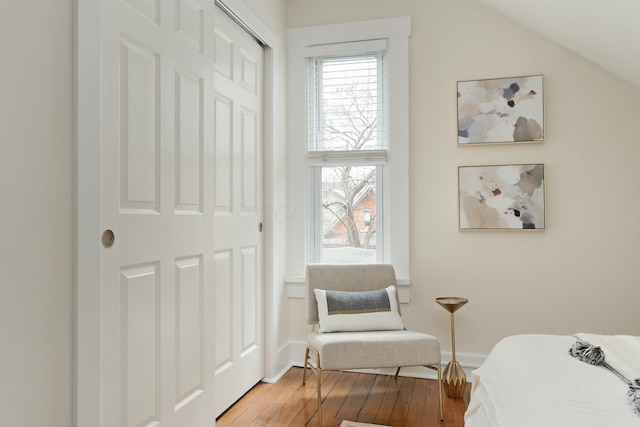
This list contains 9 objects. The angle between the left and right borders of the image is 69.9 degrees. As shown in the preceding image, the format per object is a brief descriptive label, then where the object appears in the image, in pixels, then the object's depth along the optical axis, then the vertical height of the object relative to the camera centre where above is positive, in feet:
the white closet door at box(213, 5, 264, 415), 8.20 +0.04
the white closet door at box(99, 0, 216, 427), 5.16 +0.03
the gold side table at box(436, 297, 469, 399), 9.05 -3.20
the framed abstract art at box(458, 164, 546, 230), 9.68 +0.35
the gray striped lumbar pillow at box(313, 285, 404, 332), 9.21 -2.00
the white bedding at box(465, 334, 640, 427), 3.76 -1.65
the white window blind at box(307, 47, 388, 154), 10.84 +2.67
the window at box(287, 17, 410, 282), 10.55 +1.71
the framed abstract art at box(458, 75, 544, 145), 9.70 +2.22
